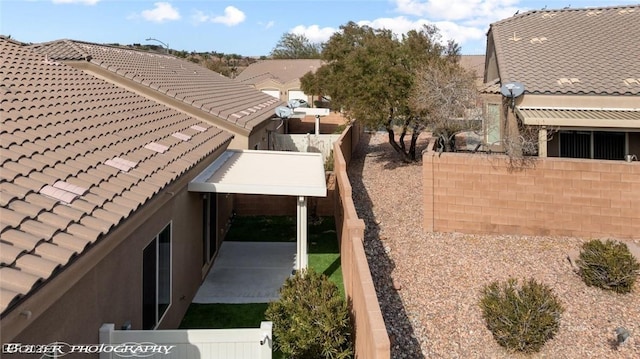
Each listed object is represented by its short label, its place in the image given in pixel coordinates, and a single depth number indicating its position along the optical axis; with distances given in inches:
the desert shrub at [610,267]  493.0
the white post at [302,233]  546.0
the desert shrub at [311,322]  348.5
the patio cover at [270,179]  524.7
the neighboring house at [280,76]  2938.0
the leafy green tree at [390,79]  927.7
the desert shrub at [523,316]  407.2
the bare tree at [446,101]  871.7
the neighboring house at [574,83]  782.2
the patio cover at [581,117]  733.3
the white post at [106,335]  285.3
